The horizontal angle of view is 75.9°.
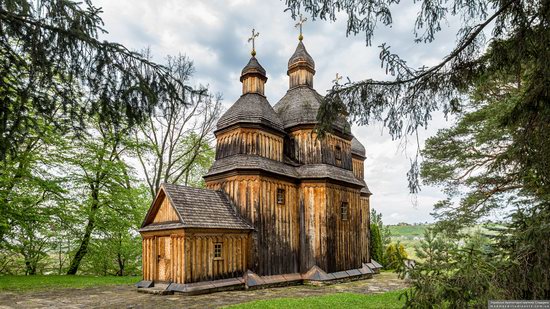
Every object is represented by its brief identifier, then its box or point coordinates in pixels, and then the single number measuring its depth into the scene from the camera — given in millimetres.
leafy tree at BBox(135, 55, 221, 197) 21828
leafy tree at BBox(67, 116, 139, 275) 17750
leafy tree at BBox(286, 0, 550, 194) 4785
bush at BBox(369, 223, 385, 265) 22812
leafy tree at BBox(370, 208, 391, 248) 29719
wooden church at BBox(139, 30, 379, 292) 12344
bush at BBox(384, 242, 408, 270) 23392
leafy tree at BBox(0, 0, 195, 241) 4082
